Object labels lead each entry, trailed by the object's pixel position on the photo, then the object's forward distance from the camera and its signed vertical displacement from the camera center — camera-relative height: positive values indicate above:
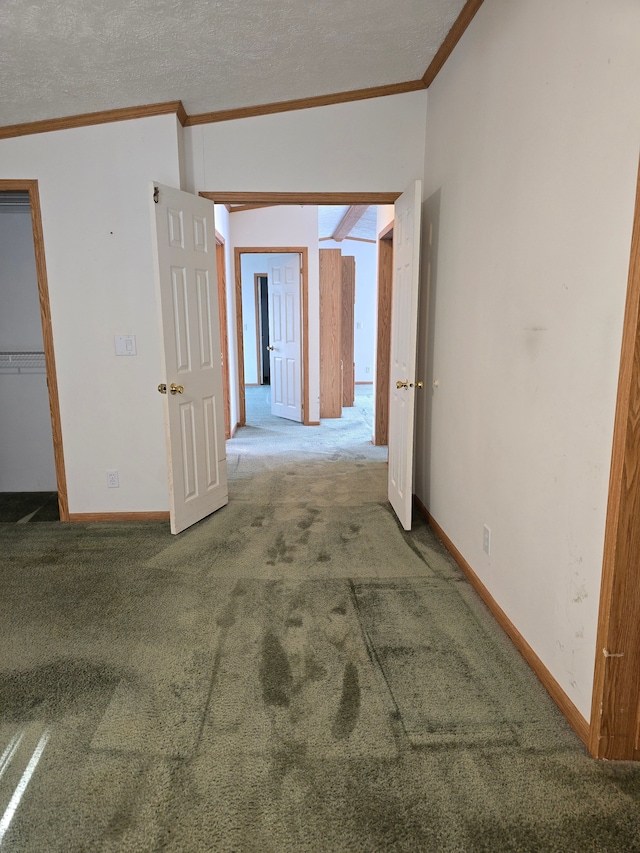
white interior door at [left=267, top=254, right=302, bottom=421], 6.96 -0.14
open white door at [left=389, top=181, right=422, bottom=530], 3.27 -0.13
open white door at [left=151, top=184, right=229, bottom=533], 3.27 -0.17
